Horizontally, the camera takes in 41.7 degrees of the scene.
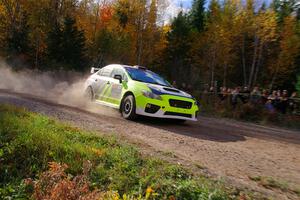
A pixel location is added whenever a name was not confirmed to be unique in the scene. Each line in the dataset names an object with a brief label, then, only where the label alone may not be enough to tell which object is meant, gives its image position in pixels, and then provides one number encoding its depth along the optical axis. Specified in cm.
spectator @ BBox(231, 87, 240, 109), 1845
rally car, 1061
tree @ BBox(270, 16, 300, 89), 3944
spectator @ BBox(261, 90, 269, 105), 1802
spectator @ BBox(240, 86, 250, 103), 1862
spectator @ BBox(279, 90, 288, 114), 1719
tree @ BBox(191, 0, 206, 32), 5508
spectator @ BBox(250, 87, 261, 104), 1827
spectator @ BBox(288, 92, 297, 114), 1709
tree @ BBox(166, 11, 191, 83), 4856
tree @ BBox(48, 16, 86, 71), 3456
